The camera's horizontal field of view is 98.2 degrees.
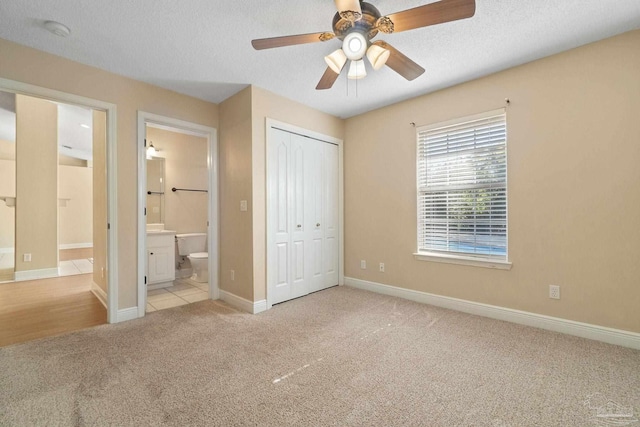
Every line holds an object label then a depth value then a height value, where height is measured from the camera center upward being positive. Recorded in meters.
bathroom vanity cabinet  3.99 -0.67
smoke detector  2.07 +1.42
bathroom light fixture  4.76 +1.09
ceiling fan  1.53 +1.14
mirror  4.78 +0.41
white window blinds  2.90 +0.26
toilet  4.45 -0.66
